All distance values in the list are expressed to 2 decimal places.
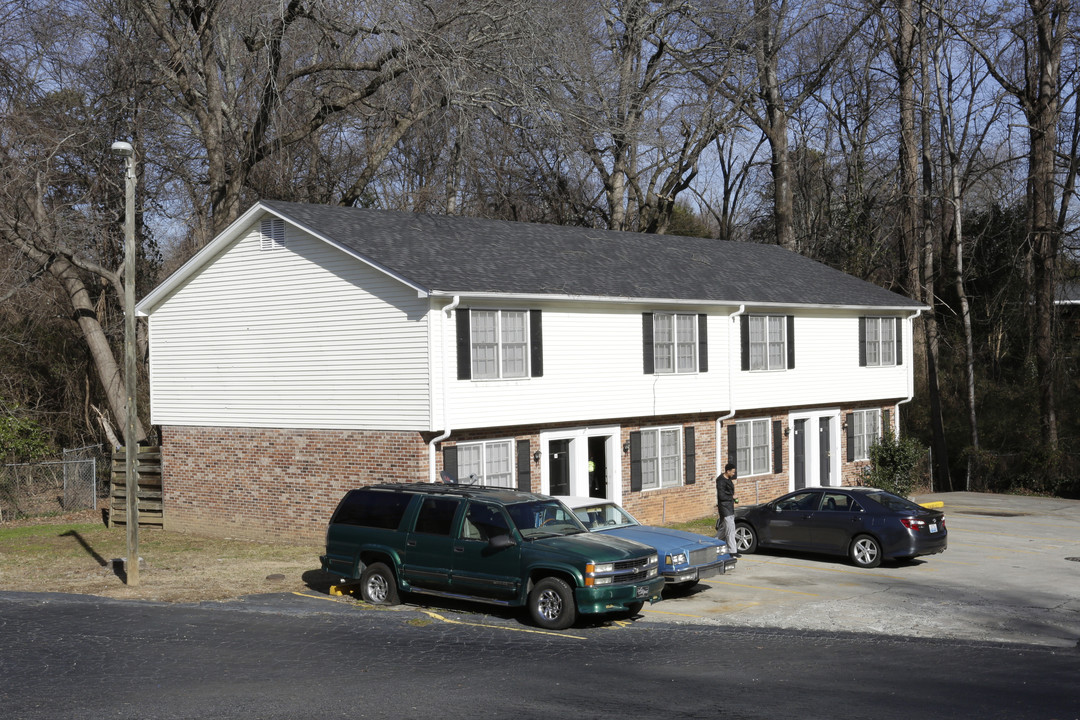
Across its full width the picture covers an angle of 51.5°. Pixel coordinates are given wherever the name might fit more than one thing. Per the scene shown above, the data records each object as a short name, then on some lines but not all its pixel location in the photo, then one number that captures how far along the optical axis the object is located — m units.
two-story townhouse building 22.33
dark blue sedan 20.34
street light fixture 18.78
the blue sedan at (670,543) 17.03
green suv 14.96
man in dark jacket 21.62
